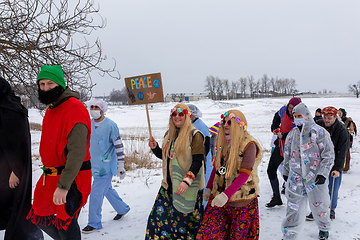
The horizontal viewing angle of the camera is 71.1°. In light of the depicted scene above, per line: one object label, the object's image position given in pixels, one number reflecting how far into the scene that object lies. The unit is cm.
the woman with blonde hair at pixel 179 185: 277
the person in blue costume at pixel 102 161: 370
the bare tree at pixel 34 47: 443
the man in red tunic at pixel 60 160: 215
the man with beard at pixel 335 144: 358
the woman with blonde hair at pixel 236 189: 248
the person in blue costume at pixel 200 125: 404
